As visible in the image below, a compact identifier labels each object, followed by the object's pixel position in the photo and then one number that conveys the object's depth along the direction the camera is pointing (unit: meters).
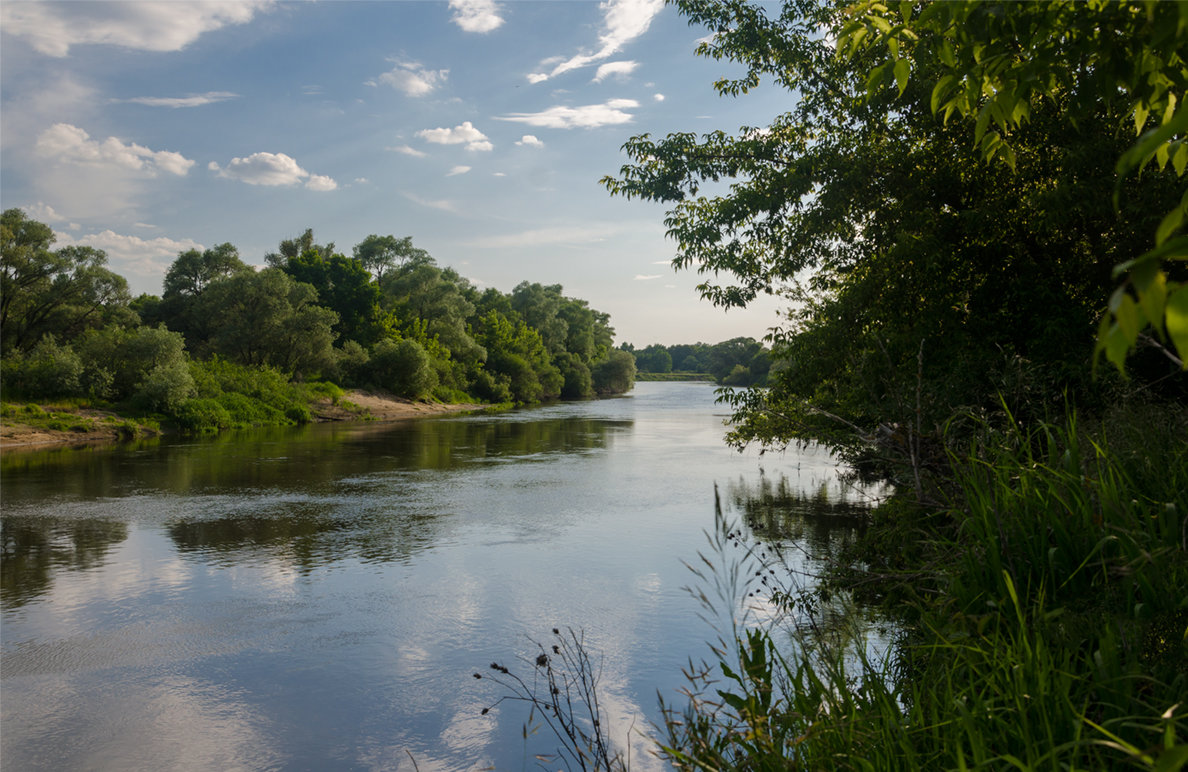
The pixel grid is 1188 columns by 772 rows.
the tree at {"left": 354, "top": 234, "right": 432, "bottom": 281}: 64.25
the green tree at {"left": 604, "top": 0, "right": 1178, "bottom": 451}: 7.98
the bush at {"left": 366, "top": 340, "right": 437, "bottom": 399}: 43.38
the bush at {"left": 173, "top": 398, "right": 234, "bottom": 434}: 27.98
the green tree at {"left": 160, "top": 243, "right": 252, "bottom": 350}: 48.69
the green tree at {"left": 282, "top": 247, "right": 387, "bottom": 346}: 51.16
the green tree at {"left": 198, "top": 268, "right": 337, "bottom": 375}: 40.44
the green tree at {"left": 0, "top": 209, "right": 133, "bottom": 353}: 38.69
